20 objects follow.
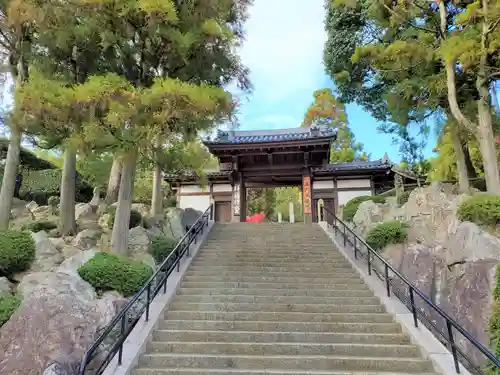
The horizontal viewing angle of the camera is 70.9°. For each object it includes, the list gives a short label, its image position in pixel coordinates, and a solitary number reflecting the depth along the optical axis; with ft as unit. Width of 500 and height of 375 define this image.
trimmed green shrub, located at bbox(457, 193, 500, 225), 25.30
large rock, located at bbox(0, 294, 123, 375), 15.14
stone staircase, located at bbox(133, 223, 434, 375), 16.33
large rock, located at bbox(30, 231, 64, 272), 23.88
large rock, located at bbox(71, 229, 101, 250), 28.63
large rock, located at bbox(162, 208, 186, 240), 36.47
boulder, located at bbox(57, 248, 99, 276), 21.95
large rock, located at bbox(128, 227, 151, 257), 28.98
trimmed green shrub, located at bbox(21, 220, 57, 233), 31.50
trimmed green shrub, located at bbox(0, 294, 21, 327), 17.42
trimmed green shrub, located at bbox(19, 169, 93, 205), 49.24
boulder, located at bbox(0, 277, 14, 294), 20.33
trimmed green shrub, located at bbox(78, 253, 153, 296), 21.66
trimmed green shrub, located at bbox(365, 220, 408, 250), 31.48
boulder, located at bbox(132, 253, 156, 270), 27.30
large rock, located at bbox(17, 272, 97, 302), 18.52
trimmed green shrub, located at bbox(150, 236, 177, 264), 29.76
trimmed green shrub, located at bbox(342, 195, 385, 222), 44.78
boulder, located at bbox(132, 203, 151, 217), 45.87
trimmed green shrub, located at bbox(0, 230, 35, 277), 22.65
